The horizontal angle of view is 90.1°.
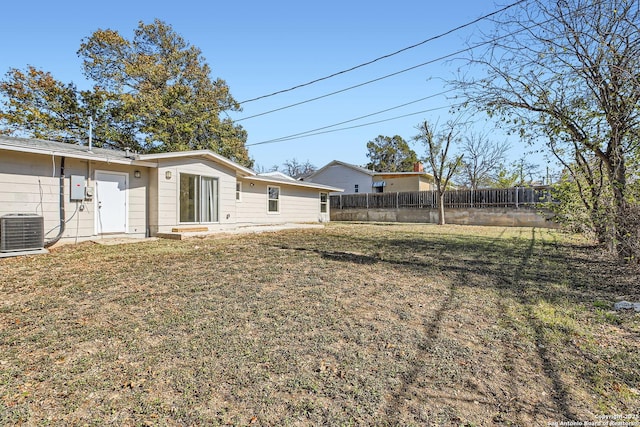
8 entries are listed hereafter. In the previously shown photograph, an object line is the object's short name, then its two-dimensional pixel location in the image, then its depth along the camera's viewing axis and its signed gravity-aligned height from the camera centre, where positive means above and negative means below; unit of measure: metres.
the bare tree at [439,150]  17.27 +3.21
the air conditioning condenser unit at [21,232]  6.24 -0.51
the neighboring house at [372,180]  26.23 +2.33
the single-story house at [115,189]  7.11 +0.49
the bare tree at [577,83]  4.85 +2.22
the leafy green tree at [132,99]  16.45 +6.00
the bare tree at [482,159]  28.59 +4.48
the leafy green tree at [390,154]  43.28 +7.35
